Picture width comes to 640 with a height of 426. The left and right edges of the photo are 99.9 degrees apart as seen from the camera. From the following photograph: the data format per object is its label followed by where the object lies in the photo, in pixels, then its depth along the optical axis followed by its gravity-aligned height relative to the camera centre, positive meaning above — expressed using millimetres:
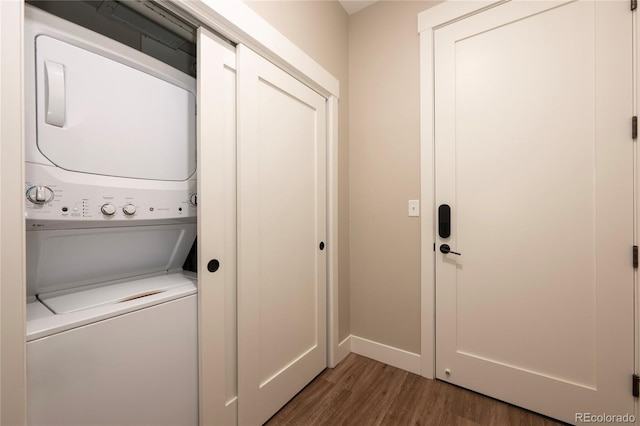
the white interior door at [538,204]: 1347 +40
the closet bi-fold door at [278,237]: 1360 -150
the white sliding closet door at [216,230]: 1188 -86
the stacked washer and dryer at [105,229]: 847 -66
